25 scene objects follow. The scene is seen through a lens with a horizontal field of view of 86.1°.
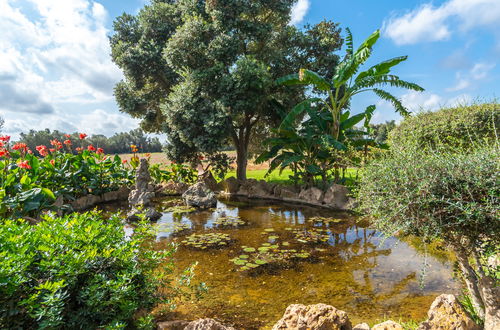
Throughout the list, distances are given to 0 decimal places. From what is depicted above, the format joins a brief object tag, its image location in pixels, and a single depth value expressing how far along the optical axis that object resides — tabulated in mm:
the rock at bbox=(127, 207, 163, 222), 7544
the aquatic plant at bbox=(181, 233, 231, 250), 5582
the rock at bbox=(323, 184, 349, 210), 9062
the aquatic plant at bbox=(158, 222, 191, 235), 6695
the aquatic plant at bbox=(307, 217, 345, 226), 7281
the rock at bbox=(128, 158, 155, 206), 9094
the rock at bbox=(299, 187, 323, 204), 9820
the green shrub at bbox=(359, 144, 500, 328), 2273
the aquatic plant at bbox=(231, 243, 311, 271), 4576
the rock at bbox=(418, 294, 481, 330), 2215
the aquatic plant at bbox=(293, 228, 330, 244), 5781
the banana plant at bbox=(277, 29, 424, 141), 9656
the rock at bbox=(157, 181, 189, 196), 12620
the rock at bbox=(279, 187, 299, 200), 10793
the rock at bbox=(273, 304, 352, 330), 2229
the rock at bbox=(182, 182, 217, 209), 9516
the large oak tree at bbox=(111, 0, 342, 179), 11336
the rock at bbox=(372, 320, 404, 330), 2332
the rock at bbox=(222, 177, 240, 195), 12711
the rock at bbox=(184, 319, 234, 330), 2219
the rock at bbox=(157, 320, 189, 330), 2372
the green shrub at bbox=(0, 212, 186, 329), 1848
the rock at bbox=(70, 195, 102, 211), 9202
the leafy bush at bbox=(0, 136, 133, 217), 5359
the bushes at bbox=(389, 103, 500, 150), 8633
